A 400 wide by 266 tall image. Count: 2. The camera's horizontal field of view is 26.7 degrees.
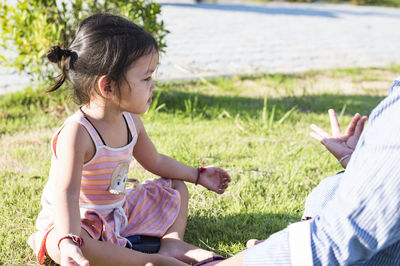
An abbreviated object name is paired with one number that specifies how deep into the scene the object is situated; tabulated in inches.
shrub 107.4
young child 71.3
